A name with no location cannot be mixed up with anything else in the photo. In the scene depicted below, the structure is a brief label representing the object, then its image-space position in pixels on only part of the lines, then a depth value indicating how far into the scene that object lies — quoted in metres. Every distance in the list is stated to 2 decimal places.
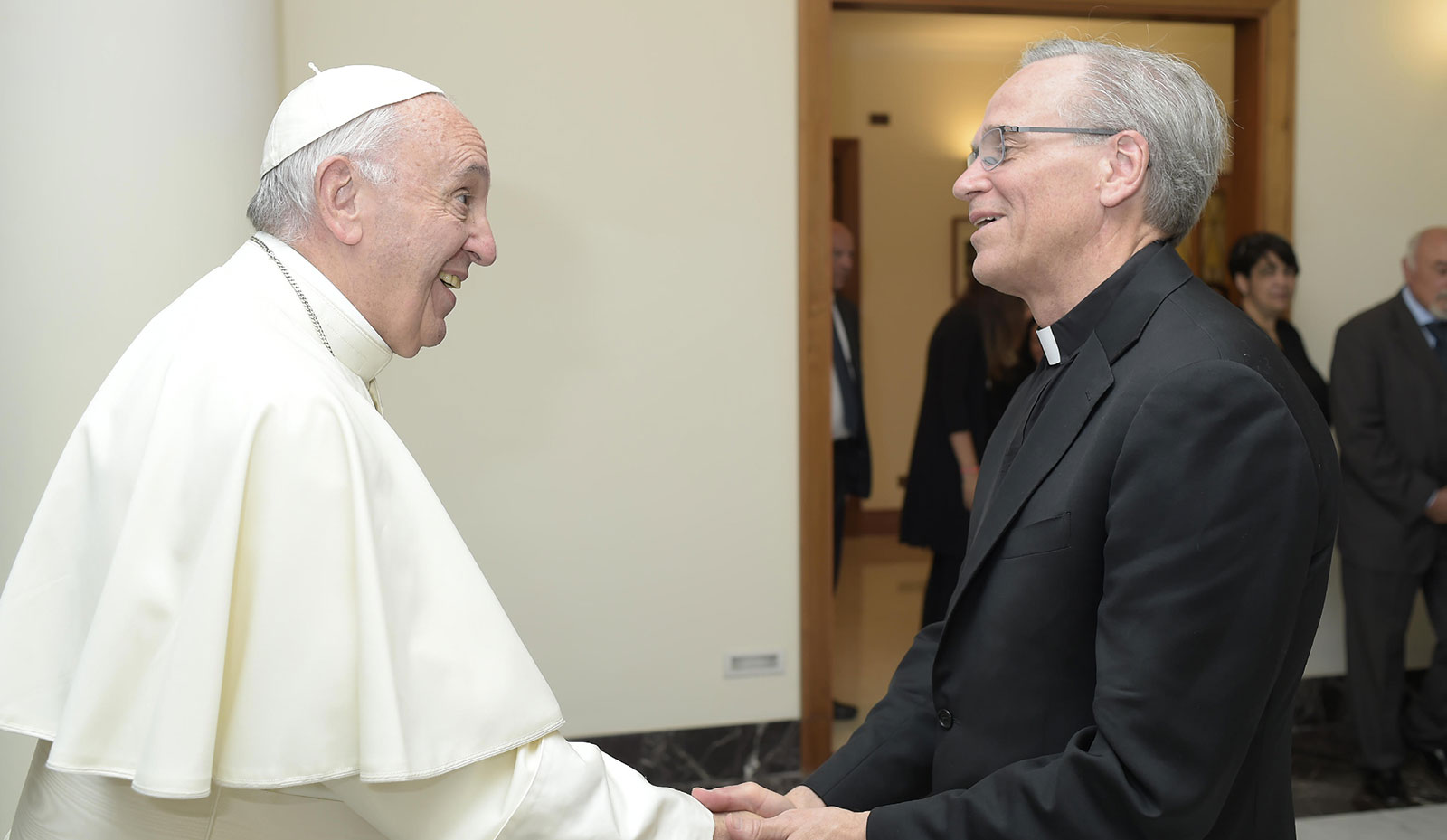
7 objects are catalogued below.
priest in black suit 1.29
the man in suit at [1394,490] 4.09
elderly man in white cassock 1.29
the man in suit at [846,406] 4.48
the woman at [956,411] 4.63
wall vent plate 4.12
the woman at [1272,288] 4.34
